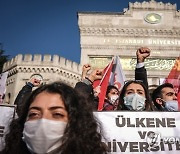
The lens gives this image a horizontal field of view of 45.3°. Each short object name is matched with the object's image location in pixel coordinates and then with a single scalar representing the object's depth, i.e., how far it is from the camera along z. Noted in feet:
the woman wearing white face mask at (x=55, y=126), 4.82
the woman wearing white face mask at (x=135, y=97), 8.10
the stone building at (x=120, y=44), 48.79
